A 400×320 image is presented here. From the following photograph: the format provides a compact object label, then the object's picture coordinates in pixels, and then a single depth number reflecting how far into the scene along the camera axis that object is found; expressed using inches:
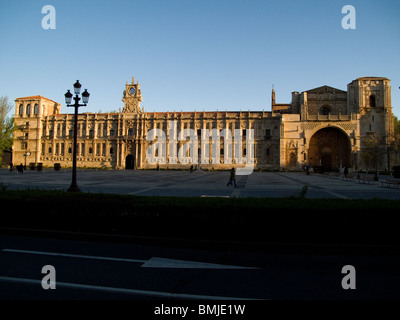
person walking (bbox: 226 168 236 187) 757.9
